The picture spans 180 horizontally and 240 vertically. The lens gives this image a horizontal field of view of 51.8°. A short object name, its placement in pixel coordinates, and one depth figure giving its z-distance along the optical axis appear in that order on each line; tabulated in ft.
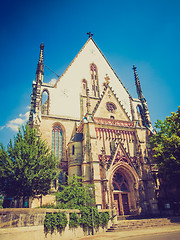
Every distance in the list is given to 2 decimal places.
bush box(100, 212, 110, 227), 50.96
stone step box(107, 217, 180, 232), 50.97
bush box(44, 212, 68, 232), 38.70
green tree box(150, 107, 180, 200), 66.39
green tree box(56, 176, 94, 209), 52.68
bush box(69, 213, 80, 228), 43.83
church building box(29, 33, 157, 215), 70.53
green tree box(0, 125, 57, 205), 50.60
